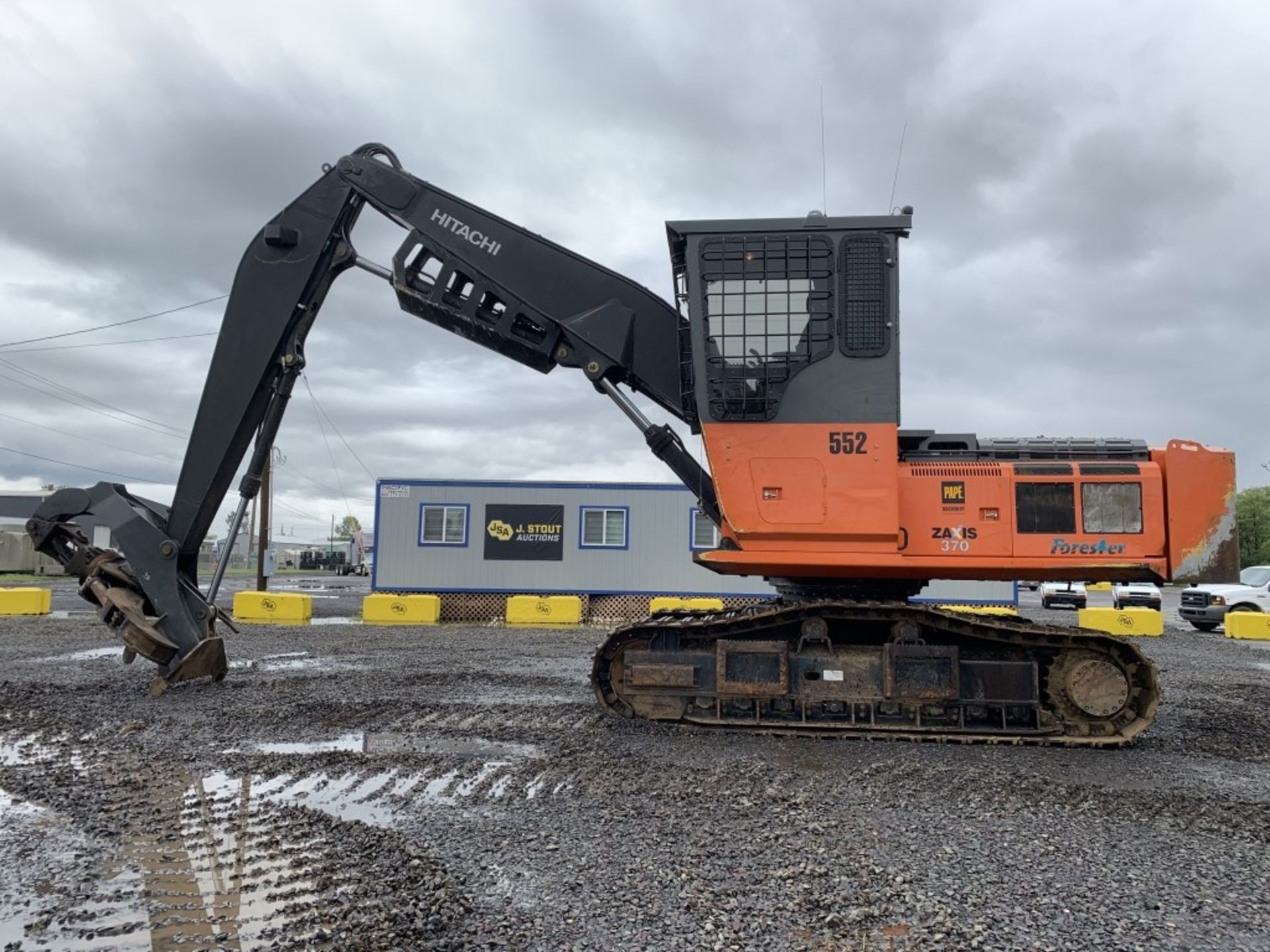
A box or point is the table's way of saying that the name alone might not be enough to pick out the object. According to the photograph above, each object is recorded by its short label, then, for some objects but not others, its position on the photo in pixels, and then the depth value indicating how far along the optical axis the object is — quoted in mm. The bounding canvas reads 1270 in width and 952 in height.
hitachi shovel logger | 7008
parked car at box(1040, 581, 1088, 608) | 30328
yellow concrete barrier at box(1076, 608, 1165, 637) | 18953
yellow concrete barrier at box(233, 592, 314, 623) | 19531
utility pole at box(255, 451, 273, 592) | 23266
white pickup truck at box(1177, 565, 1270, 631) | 22173
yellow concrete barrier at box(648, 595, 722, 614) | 18109
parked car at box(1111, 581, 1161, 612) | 28531
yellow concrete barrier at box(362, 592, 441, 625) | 19500
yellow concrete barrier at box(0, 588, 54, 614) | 19734
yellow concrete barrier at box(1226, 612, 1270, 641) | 20156
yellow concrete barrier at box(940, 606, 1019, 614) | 18706
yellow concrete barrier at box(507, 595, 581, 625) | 19656
